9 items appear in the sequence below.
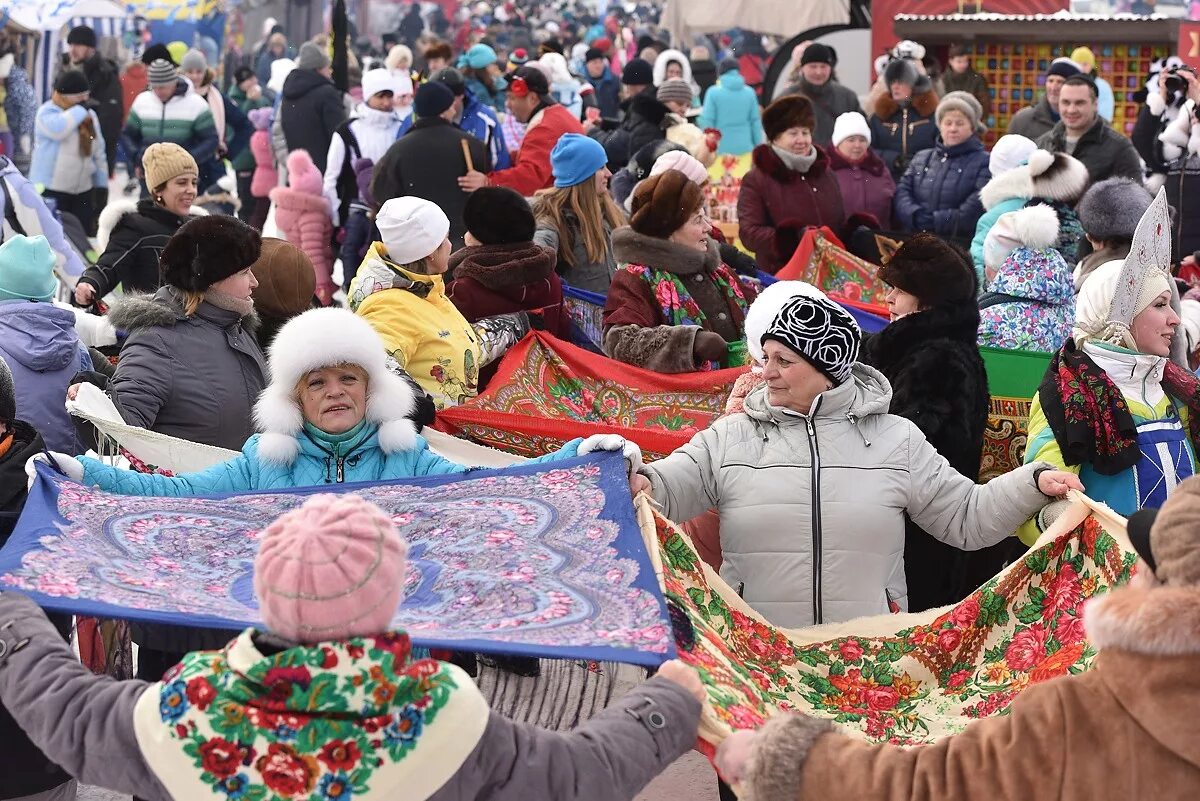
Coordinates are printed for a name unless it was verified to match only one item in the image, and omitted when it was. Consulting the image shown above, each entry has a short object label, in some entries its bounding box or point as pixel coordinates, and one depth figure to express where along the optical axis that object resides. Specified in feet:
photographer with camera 34.78
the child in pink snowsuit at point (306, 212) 37.86
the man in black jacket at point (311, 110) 42.68
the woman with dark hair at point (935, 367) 16.93
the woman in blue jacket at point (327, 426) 14.12
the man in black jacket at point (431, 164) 32.27
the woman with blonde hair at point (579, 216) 25.18
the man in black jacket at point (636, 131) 38.68
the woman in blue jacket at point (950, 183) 32.45
